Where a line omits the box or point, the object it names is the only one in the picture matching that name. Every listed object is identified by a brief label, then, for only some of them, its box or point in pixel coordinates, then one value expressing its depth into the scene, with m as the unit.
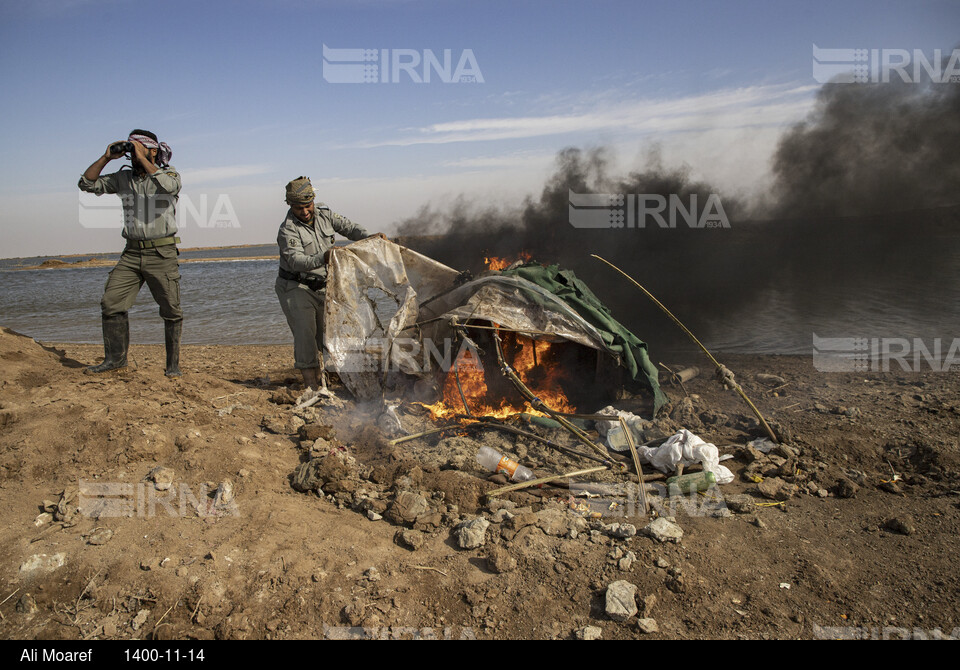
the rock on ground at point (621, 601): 2.57
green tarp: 4.77
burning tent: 4.74
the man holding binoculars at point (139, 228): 4.92
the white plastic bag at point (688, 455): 3.81
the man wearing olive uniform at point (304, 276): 5.16
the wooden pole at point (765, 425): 4.35
